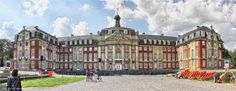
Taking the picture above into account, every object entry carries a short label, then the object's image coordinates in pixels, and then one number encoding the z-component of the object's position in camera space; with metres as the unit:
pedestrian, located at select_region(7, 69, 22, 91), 8.53
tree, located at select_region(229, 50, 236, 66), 69.63
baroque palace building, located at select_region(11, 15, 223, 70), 49.99
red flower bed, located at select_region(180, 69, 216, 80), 23.62
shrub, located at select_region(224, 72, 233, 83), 20.65
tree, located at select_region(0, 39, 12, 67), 61.03
